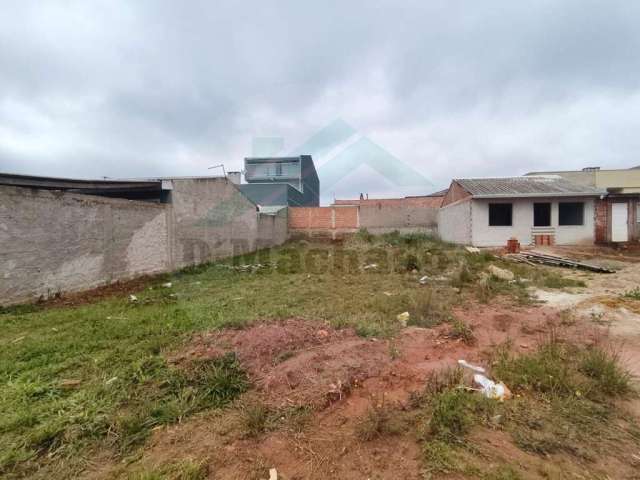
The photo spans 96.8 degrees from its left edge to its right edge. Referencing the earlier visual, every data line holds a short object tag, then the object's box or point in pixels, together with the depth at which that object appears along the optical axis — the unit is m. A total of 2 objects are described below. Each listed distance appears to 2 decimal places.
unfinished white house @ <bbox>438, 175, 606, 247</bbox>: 11.64
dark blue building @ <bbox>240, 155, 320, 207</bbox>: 29.62
